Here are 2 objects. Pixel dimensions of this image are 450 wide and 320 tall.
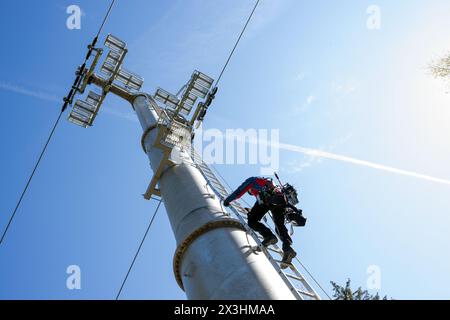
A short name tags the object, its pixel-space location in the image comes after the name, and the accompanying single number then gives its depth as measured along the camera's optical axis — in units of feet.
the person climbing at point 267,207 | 27.96
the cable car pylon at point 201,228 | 21.38
